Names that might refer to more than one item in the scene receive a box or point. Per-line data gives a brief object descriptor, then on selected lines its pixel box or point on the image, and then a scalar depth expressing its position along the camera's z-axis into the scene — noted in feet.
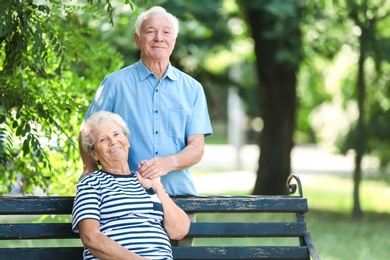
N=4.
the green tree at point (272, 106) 60.88
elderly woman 18.28
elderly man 20.08
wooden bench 20.36
